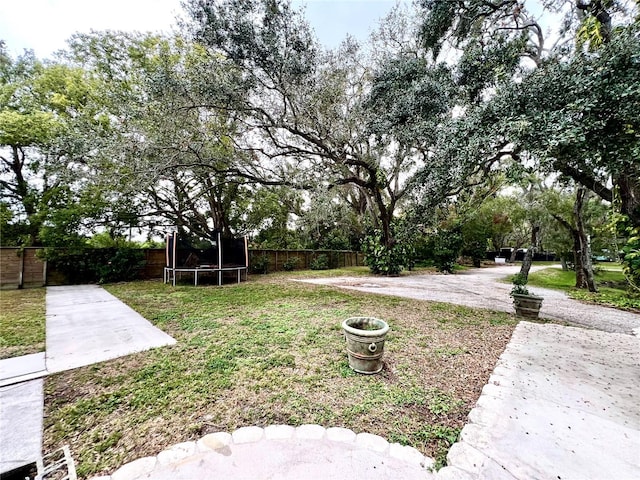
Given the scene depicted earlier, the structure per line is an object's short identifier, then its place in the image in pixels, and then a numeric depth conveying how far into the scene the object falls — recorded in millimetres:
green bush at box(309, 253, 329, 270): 13037
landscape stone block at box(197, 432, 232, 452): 1479
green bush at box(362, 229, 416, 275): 10297
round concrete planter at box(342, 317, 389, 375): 2252
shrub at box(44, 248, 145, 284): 7352
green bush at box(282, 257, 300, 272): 11875
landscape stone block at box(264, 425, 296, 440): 1567
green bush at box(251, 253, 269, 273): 10676
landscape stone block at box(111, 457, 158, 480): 1285
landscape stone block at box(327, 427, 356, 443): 1549
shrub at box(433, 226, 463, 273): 11664
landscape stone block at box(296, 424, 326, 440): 1565
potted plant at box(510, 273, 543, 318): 4195
